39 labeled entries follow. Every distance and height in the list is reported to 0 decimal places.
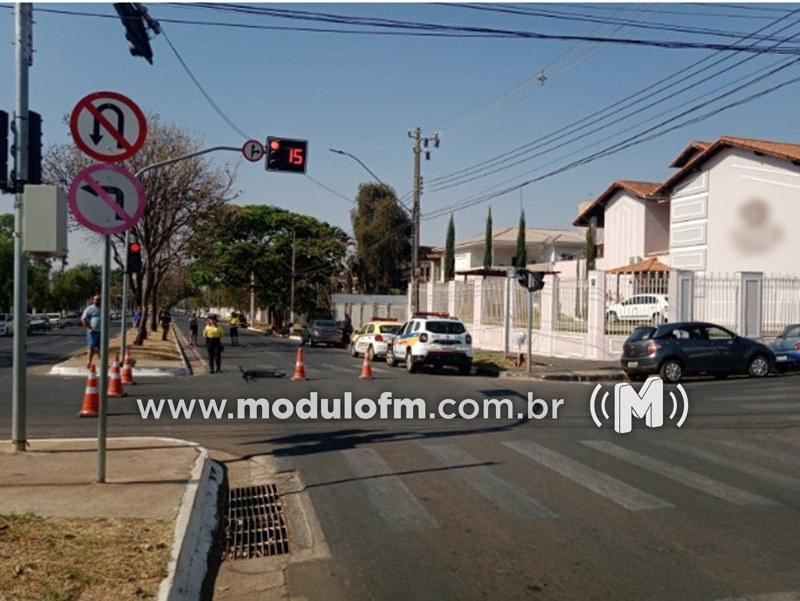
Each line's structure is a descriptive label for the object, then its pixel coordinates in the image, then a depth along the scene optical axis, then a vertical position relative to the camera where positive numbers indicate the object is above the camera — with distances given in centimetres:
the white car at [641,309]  2591 -22
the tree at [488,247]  6263 +414
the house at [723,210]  3497 +447
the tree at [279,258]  6359 +310
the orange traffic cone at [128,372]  1773 -167
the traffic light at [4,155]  869 +146
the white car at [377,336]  2942 -136
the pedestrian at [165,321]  4056 -126
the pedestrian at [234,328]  4016 -156
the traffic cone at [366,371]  2011 -178
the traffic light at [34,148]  891 +160
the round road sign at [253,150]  1755 +315
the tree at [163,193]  3200 +415
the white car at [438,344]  2286 -124
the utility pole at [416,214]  3268 +337
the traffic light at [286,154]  1716 +300
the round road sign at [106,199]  712 +84
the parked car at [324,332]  4232 -177
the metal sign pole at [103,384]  730 -81
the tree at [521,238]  6047 +468
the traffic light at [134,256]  2234 +107
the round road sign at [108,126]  738 +154
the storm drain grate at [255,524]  640 -197
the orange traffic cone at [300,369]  1953 -172
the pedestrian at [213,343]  2120 -122
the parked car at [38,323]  6119 -225
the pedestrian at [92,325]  1844 -68
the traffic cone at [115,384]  1558 -171
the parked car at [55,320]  7283 -237
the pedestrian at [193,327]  3958 -150
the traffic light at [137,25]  1161 +389
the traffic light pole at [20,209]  880 +91
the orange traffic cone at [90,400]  1263 -165
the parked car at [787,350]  2198 -122
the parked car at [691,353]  2039 -124
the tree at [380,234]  6825 +538
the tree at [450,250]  6712 +410
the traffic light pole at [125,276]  1847 +56
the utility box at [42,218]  841 +78
